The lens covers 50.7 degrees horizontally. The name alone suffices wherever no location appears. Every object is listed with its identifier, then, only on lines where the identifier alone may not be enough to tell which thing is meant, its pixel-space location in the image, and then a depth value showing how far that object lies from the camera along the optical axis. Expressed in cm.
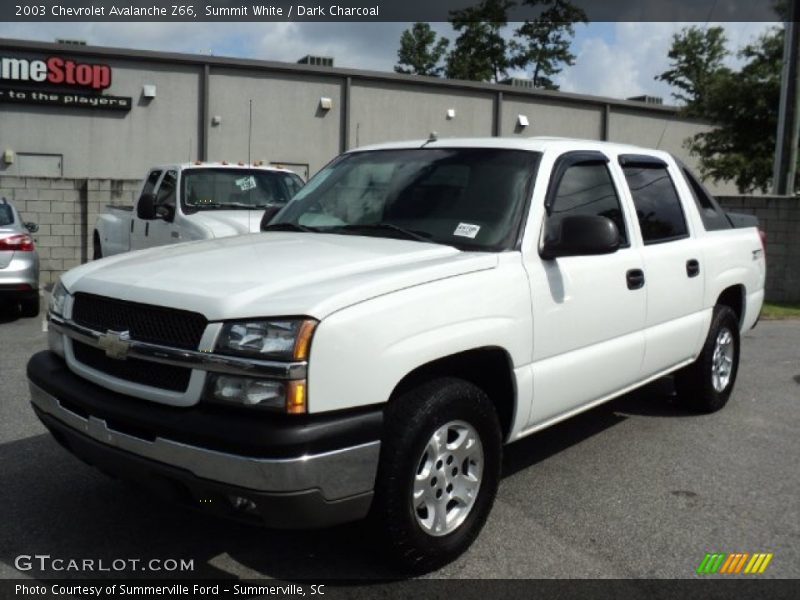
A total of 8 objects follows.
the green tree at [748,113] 1881
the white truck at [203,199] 890
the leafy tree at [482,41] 4731
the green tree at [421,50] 5775
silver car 937
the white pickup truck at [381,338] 301
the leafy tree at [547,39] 4612
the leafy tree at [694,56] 4584
